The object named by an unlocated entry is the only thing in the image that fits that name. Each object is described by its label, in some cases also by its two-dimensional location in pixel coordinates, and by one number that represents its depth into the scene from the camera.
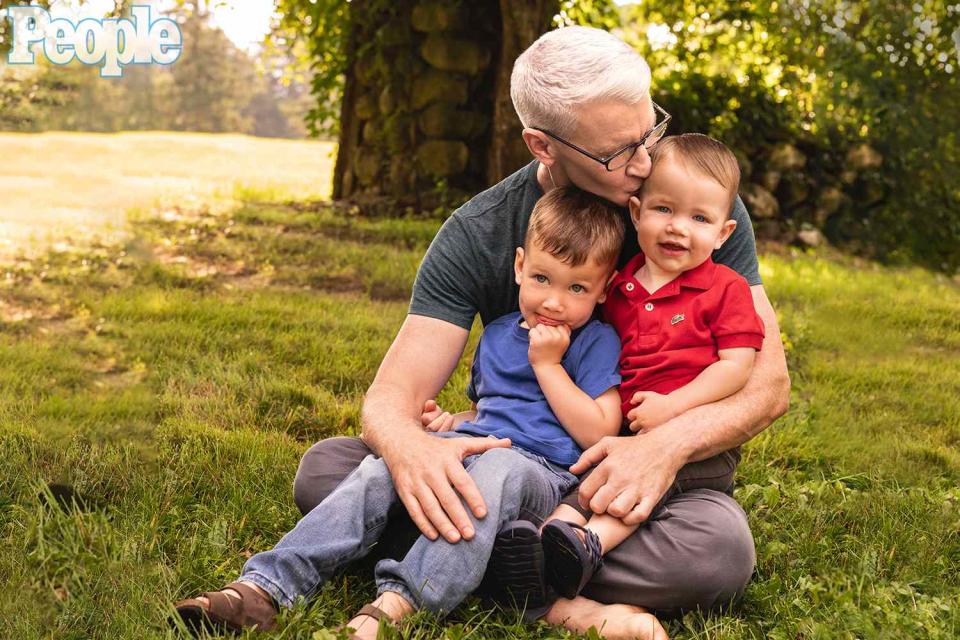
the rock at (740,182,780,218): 9.43
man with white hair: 2.57
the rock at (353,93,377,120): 9.29
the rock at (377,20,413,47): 8.84
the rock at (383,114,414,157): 9.00
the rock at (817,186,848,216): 9.86
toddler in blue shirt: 2.43
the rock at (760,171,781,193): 9.68
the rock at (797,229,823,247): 9.41
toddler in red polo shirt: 2.73
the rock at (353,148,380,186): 9.31
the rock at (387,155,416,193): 9.03
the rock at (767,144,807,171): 9.75
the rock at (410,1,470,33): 8.55
